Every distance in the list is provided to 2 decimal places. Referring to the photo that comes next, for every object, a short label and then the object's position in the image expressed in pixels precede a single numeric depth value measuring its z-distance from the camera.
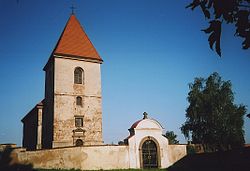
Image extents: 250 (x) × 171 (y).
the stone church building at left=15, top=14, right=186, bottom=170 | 19.80
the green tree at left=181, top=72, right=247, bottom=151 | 32.41
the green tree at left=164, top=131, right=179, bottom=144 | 65.07
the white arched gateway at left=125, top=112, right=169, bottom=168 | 21.52
